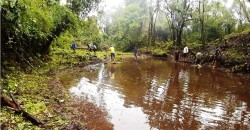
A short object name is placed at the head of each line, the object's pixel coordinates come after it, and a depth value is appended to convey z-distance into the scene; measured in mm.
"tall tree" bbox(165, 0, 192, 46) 22982
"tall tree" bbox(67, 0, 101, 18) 13239
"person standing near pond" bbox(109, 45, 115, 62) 14157
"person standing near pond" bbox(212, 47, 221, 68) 15633
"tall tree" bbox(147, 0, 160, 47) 28240
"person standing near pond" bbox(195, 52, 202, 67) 17021
